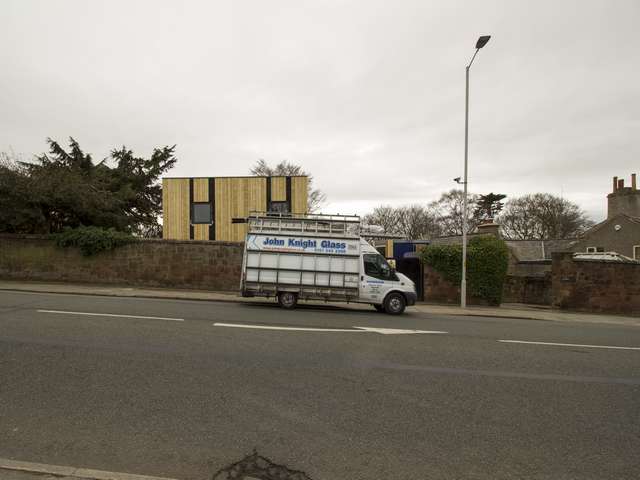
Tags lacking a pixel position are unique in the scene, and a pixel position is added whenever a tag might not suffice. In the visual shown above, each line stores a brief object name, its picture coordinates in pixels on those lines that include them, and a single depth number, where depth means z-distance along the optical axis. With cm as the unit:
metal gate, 1927
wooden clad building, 2370
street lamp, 1657
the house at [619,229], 3506
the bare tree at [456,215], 5656
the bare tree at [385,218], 6356
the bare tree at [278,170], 4369
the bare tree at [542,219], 5225
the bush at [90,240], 1898
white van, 1344
